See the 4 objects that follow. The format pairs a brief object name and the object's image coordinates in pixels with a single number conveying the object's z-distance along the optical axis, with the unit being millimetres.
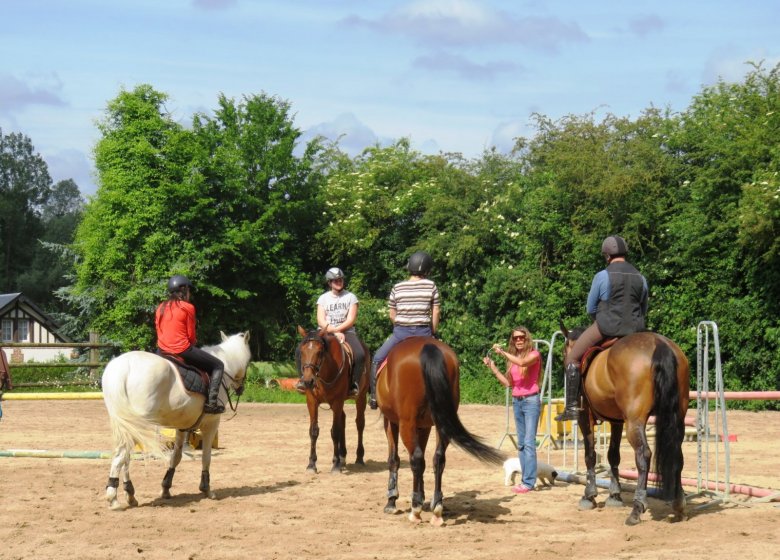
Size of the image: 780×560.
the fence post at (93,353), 34938
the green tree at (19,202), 84562
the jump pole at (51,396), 16203
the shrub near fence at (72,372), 33844
